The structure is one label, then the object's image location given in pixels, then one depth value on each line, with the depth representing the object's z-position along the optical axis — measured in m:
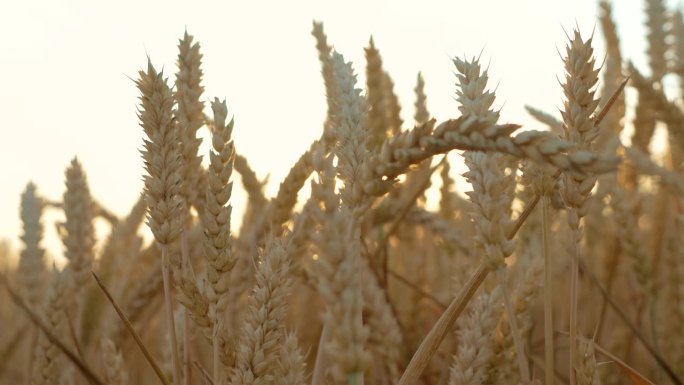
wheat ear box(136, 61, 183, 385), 0.50
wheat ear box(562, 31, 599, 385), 0.47
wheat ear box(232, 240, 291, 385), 0.48
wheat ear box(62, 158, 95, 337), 0.70
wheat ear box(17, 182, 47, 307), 0.74
